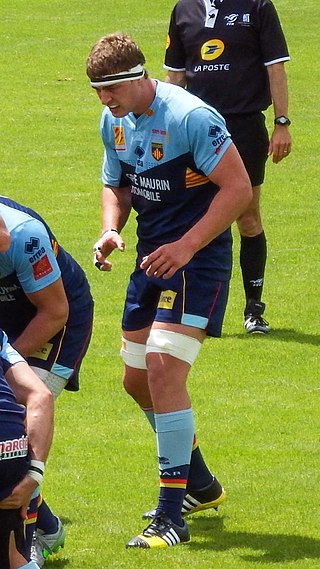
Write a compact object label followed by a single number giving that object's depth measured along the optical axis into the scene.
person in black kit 18.22
